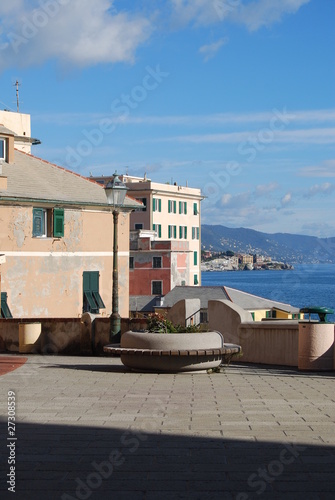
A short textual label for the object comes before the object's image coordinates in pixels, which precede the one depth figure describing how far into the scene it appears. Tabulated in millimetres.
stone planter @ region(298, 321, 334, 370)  16828
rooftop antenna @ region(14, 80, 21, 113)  60931
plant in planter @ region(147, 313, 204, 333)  16703
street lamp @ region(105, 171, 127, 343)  20031
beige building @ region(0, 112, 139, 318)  37062
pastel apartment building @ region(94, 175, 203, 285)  105312
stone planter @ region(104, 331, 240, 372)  15930
